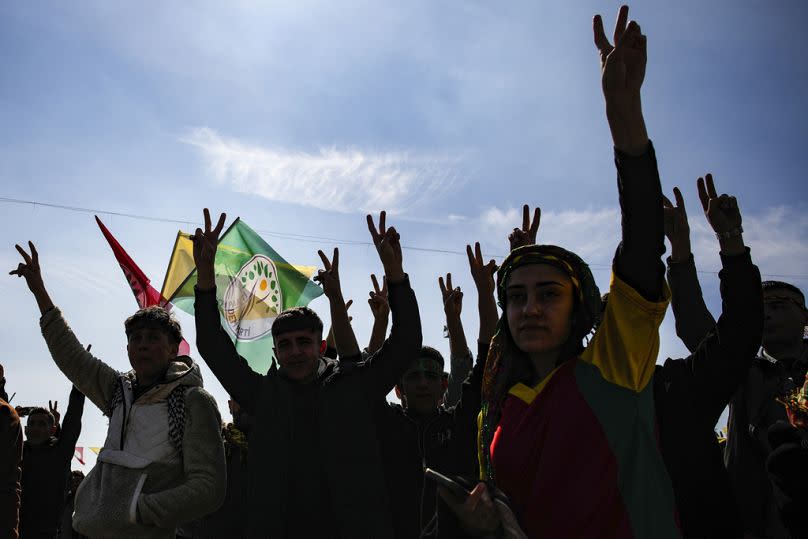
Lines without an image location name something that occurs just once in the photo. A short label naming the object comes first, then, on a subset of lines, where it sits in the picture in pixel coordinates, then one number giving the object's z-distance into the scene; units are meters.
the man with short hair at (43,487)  6.11
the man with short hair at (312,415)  3.41
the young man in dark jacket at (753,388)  3.25
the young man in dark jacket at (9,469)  4.57
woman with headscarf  1.70
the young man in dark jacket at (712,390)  2.18
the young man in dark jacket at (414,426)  3.91
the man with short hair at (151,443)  3.44
